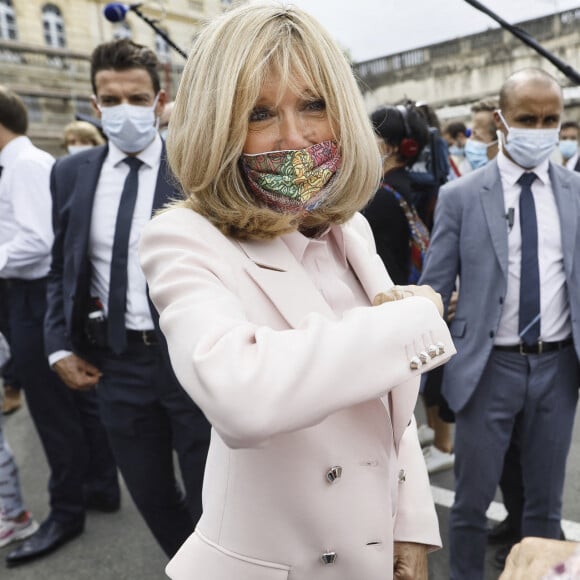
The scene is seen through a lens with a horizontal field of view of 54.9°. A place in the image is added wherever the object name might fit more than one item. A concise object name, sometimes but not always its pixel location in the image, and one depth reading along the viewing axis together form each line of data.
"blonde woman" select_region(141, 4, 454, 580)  0.96
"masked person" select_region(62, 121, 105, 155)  5.62
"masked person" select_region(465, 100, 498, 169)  4.64
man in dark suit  2.25
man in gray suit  2.22
